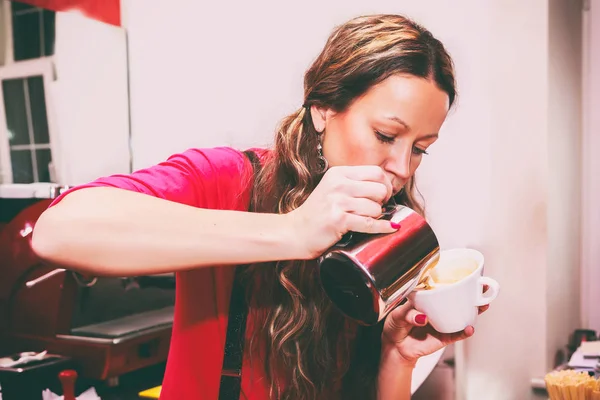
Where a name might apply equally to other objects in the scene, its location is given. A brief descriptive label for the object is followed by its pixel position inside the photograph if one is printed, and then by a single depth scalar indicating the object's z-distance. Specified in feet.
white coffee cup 2.68
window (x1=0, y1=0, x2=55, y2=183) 6.51
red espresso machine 5.58
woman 2.27
